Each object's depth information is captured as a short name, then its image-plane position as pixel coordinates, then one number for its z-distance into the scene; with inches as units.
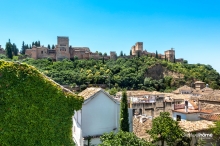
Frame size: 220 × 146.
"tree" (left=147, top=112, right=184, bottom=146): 487.8
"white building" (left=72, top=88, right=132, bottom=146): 517.3
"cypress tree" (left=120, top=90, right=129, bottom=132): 542.9
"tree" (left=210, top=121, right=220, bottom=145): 538.0
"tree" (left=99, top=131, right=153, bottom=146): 380.8
